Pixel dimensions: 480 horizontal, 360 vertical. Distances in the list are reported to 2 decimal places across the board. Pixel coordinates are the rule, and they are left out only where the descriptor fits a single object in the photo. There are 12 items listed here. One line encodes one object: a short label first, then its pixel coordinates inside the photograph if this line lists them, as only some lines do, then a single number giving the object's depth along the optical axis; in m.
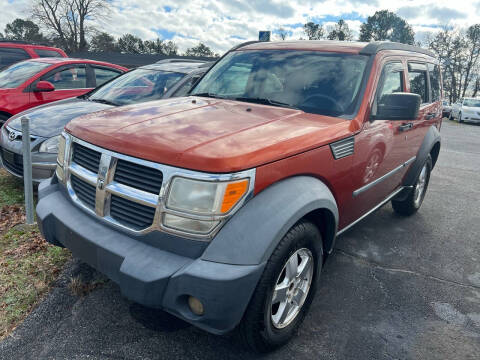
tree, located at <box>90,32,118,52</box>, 51.56
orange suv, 1.95
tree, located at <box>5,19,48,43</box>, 54.34
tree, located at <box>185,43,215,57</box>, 58.81
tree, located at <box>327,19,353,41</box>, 52.63
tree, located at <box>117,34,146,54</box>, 59.31
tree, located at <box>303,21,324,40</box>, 57.62
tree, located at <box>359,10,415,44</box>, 54.91
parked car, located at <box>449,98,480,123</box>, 22.73
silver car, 4.18
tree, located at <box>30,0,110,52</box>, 49.75
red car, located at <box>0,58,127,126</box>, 6.03
